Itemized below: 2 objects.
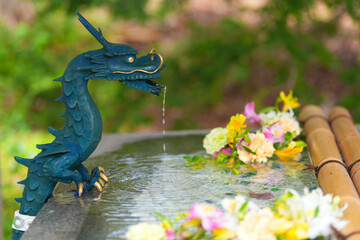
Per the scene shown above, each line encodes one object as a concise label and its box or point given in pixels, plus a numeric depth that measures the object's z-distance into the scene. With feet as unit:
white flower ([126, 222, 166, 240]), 8.77
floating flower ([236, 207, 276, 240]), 8.61
